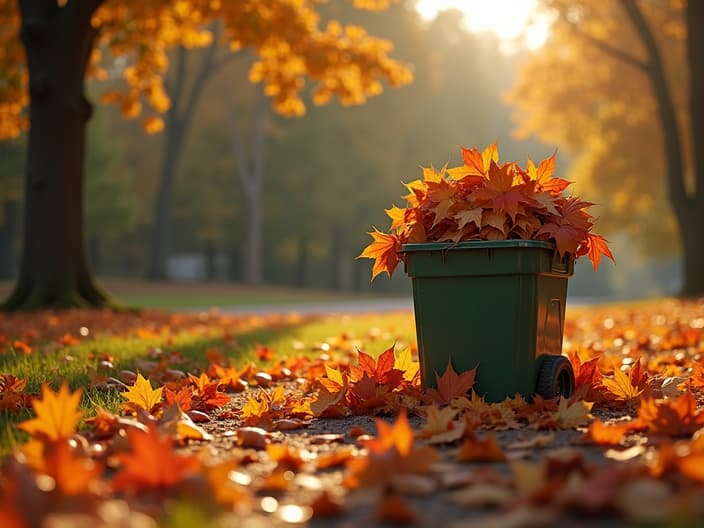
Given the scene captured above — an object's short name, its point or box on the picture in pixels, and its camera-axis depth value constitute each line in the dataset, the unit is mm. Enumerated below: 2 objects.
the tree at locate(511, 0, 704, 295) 22734
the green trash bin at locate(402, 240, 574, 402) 3965
